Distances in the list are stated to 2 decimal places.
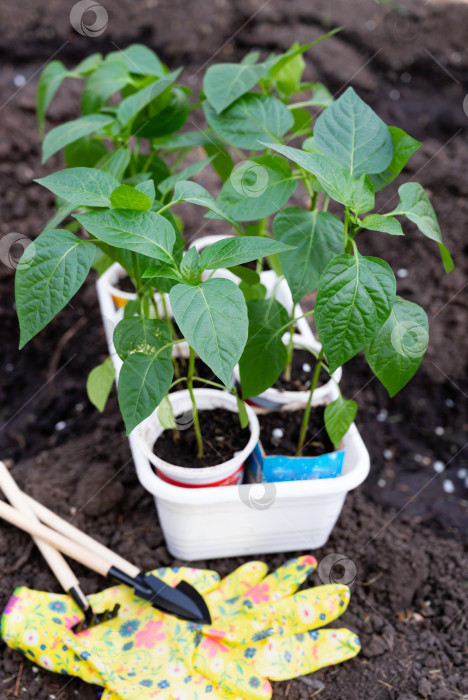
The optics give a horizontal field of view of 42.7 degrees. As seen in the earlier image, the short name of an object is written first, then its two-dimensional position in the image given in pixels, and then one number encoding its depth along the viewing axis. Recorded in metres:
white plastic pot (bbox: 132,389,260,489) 1.18
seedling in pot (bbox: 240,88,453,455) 0.89
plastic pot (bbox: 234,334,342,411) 1.34
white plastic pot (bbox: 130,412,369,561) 1.18
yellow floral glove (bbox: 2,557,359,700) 1.13
